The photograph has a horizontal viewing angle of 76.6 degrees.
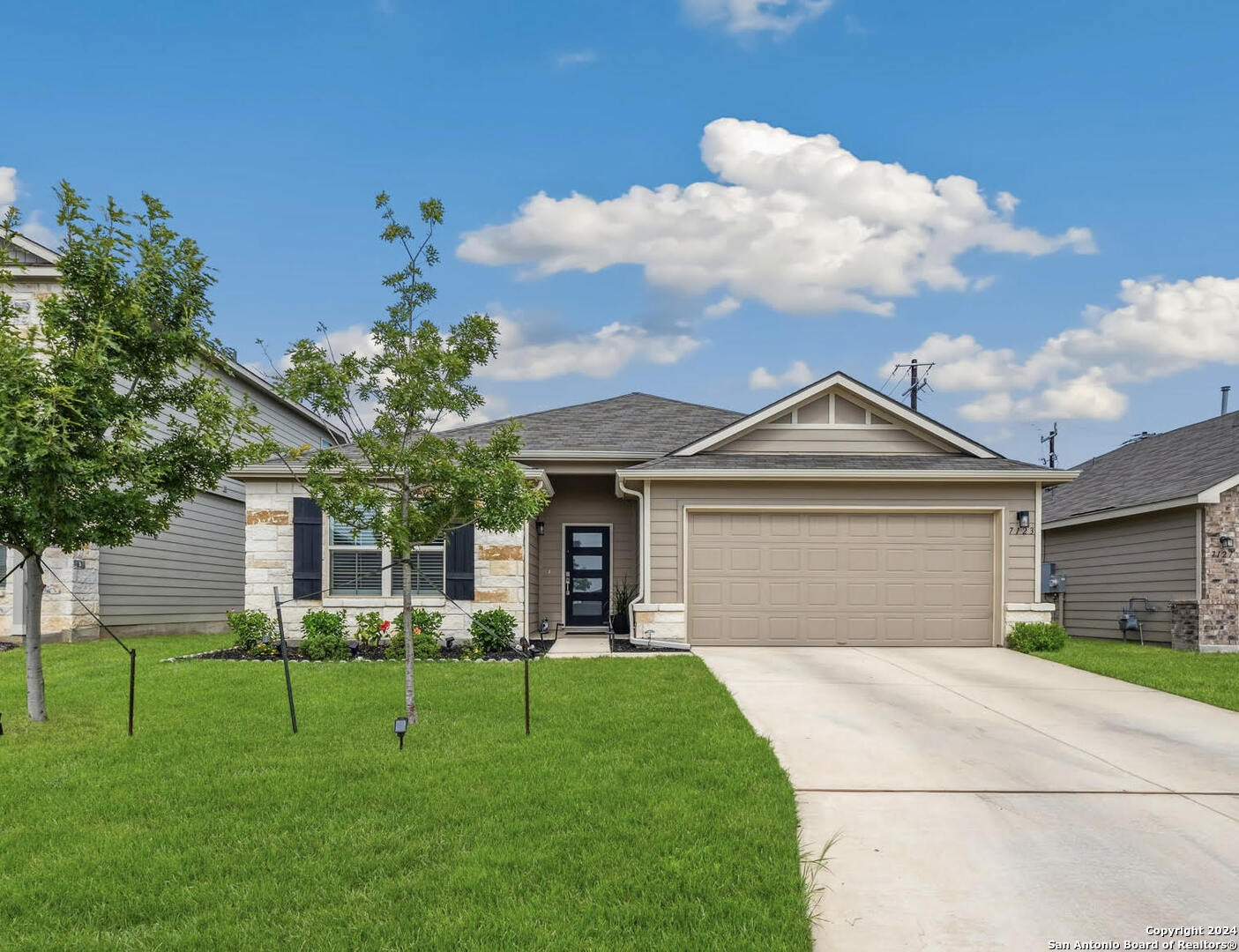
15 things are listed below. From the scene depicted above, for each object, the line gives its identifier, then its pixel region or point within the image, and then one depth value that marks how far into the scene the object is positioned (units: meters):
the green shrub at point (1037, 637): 12.10
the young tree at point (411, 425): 6.94
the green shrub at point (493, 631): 11.76
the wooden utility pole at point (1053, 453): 35.66
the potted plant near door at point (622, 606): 14.23
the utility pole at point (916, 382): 25.08
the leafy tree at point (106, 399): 6.34
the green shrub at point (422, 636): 11.37
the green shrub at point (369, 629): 11.90
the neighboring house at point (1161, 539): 13.60
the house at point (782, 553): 12.37
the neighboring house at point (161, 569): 13.79
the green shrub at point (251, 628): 11.70
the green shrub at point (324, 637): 11.31
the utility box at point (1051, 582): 18.34
